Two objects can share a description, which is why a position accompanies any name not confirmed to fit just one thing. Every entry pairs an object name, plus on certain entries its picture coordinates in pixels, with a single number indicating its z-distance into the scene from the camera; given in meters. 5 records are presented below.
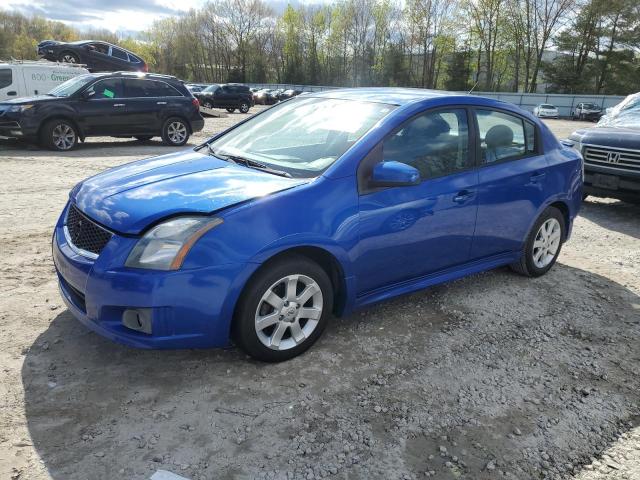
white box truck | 13.31
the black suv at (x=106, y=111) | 10.71
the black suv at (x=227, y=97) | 31.81
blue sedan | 2.72
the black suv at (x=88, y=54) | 19.00
